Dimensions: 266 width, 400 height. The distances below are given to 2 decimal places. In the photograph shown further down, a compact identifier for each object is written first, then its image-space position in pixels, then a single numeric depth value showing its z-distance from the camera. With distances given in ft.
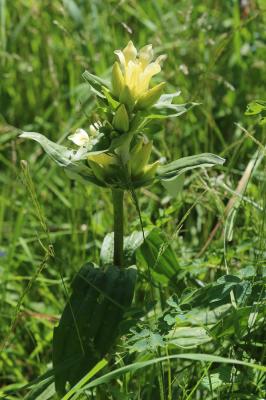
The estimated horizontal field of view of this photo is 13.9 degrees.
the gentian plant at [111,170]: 2.28
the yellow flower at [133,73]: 2.27
